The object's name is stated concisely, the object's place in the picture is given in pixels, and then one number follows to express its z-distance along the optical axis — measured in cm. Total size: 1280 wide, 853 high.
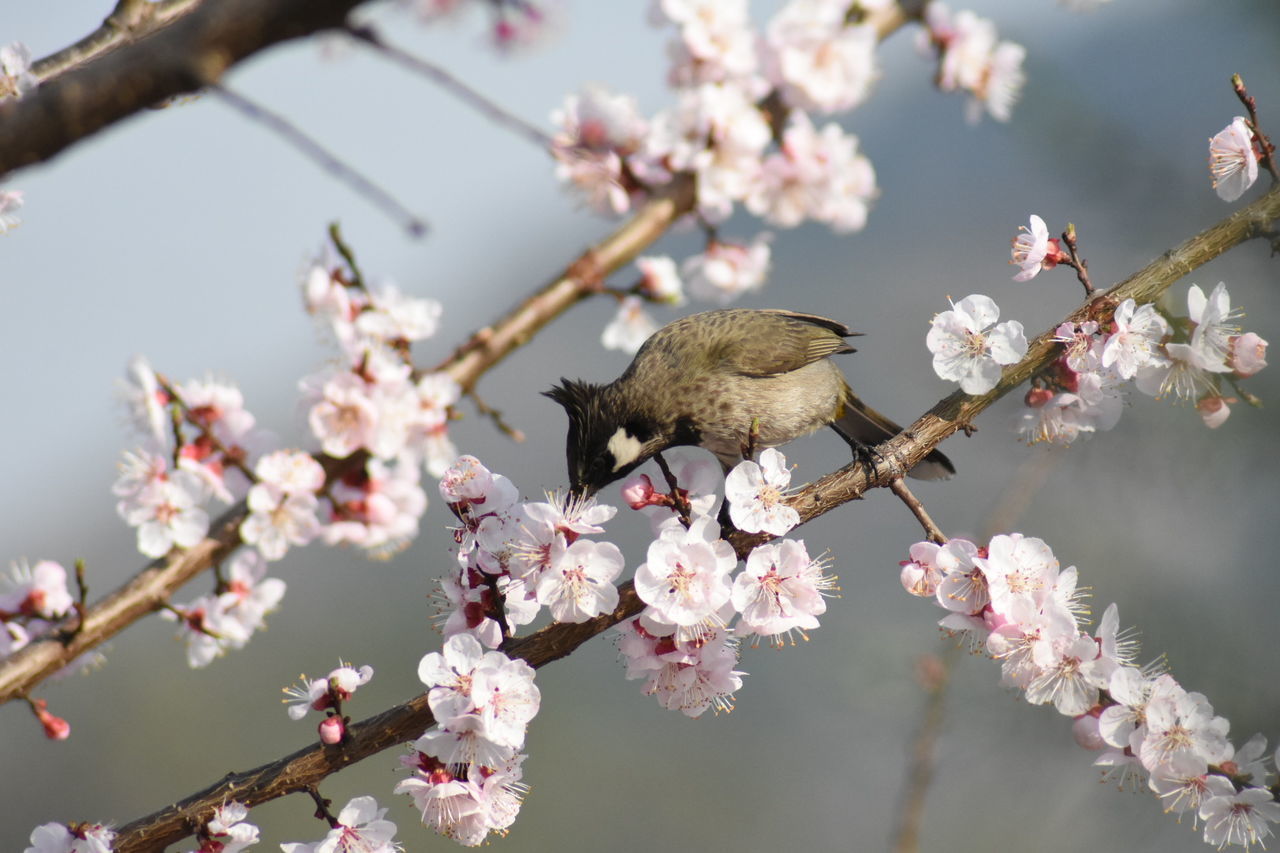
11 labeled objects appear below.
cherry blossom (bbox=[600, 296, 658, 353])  994
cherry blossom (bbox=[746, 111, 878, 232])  961
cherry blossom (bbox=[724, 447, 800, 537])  457
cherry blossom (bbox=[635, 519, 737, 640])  439
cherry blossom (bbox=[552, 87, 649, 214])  909
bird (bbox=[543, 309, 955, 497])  771
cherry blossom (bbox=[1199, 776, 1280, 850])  477
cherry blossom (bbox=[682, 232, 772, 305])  991
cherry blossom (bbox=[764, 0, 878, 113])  921
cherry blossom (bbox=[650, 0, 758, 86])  891
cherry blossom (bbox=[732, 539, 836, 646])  460
